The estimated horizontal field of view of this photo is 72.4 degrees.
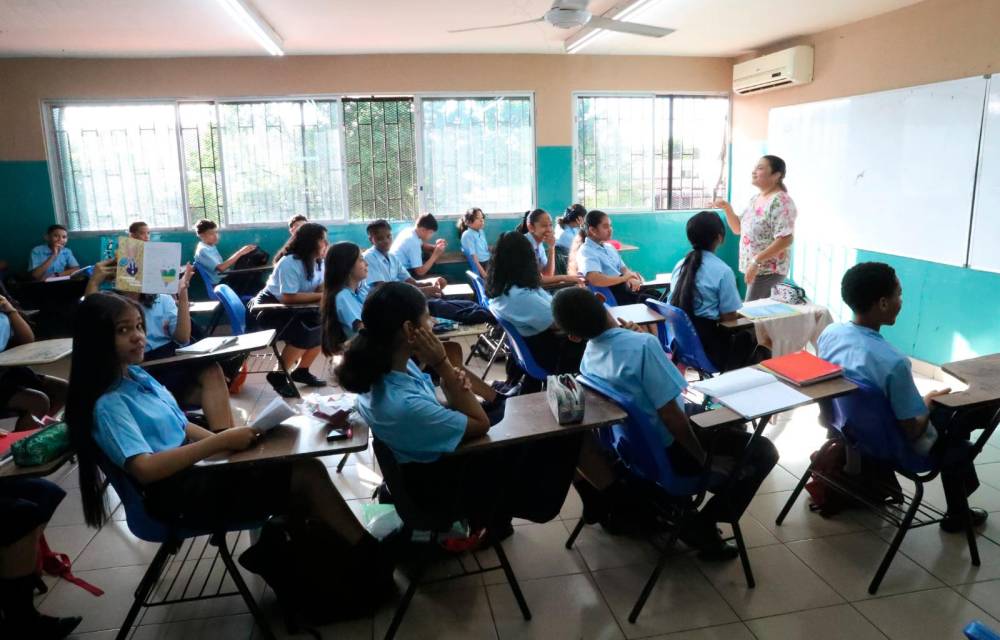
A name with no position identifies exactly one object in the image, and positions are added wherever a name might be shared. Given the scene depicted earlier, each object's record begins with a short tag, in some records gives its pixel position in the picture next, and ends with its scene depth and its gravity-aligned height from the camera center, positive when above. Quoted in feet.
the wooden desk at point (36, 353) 9.68 -2.10
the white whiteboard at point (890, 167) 15.17 +0.65
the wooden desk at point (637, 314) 11.56 -2.01
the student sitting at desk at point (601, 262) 15.69 -1.48
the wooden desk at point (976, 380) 7.09 -2.12
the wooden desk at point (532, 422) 6.45 -2.21
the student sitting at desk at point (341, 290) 12.30 -1.59
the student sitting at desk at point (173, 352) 10.16 -2.39
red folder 7.54 -1.96
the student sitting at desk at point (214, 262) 21.21 -1.77
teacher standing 14.35 -0.71
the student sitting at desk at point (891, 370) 7.55 -1.96
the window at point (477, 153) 23.66 +1.62
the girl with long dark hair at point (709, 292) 11.53 -1.61
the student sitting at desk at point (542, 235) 18.63 -0.98
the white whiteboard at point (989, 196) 14.23 -0.10
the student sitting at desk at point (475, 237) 21.71 -1.17
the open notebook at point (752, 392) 6.95 -2.09
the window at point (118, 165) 22.18 +1.37
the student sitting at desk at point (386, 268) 15.58 -1.62
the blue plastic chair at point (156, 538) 6.56 -3.29
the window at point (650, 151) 24.50 +1.66
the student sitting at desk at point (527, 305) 11.47 -1.75
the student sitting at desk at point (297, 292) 14.82 -1.93
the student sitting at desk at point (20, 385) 10.95 -2.84
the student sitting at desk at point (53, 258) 21.12 -1.54
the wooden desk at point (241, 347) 9.63 -2.14
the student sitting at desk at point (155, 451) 6.15 -2.22
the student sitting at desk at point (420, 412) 6.32 -1.94
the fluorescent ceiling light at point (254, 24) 15.04 +4.30
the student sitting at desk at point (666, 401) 7.14 -2.11
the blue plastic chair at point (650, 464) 7.20 -2.90
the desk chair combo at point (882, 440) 7.66 -2.83
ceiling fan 14.17 +3.76
